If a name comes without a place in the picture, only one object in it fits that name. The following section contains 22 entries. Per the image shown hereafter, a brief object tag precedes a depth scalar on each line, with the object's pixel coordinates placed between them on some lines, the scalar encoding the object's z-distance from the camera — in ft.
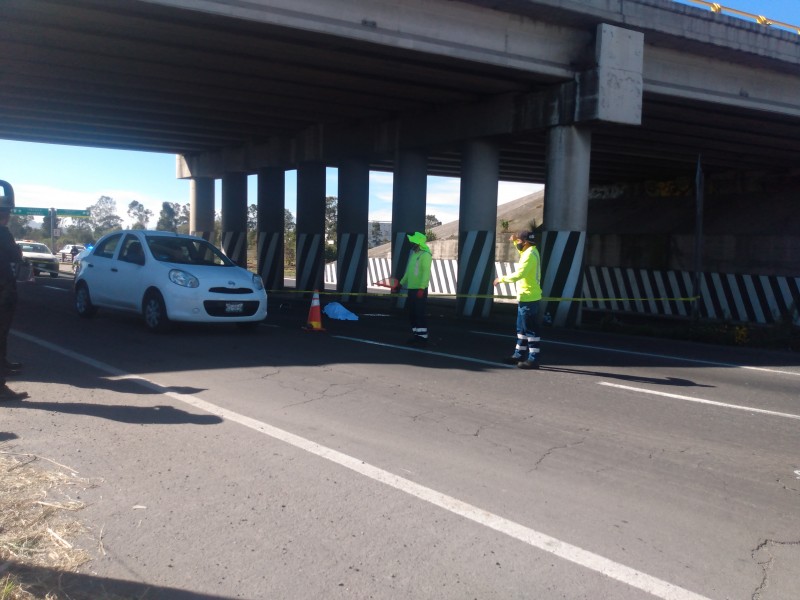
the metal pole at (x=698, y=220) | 53.78
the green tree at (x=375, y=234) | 269.54
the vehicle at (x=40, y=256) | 108.25
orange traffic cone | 45.85
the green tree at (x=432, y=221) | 287.98
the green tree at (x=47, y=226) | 187.54
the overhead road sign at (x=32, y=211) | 176.35
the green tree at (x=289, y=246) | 196.85
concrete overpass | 49.42
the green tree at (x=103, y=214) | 286.87
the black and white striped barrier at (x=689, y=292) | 71.05
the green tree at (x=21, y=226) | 243.81
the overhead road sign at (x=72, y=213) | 186.35
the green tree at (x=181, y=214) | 287.55
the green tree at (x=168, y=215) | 265.85
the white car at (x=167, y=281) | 39.58
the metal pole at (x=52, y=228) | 164.21
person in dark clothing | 24.98
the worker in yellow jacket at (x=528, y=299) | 33.78
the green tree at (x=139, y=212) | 306.76
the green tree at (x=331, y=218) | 223.38
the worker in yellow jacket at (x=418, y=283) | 39.81
